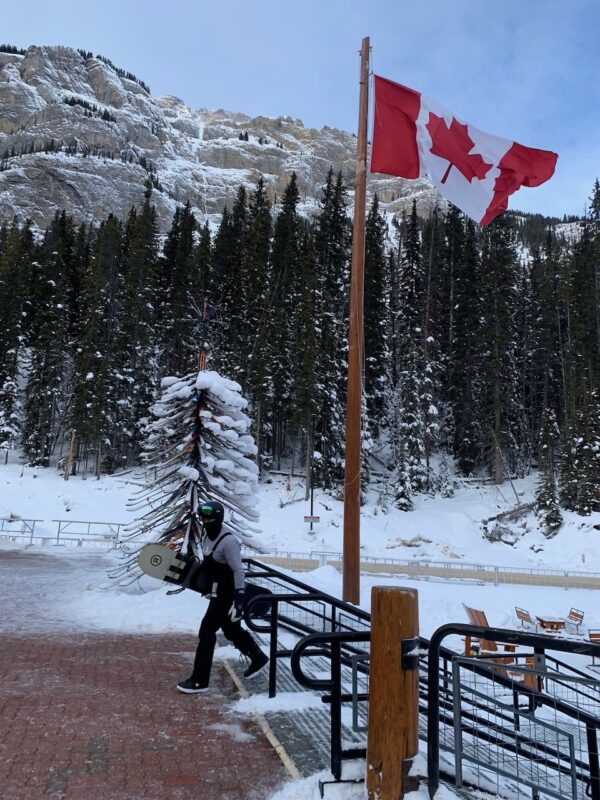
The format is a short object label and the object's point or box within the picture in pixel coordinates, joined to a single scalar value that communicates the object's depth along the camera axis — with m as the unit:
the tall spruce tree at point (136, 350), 46.66
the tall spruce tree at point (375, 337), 46.38
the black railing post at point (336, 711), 3.64
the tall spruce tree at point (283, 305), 44.94
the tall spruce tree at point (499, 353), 43.06
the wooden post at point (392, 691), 3.04
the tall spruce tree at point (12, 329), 47.35
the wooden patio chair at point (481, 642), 11.95
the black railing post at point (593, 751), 3.66
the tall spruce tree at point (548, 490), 34.50
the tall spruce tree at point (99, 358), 43.53
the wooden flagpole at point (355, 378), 9.06
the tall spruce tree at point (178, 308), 49.50
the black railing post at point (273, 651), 5.52
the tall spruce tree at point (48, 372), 46.81
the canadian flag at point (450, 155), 10.26
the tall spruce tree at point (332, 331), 40.44
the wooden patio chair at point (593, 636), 14.46
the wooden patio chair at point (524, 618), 15.63
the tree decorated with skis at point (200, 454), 11.33
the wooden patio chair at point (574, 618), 16.47
